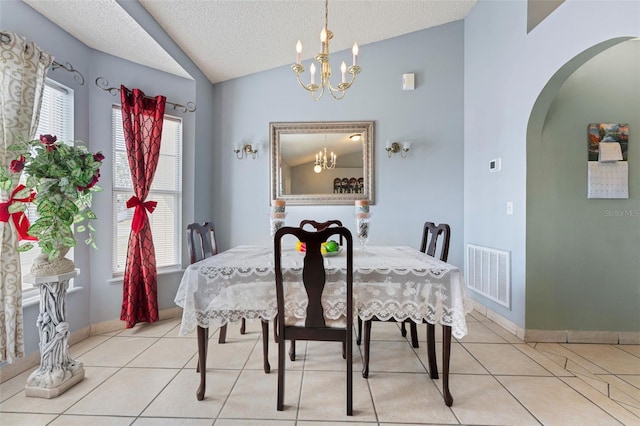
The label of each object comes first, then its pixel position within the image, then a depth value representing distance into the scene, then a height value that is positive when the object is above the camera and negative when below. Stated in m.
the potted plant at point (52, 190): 1.62 +0.13
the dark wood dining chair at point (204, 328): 1.63 -0.71
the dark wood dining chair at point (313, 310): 1.46 -0.54
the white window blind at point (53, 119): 2.08 +0.74
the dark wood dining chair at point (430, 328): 1.83 -0.79
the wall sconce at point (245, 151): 3.47 +0.74
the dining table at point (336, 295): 1.55 -0.48
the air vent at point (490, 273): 2.61 -0.64
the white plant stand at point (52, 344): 1.68 -0.82
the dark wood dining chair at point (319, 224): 2.56 -0.13
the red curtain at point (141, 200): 2.60 +0.10
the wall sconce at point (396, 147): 3.38 +0.77
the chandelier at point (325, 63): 1.80 +0.99
